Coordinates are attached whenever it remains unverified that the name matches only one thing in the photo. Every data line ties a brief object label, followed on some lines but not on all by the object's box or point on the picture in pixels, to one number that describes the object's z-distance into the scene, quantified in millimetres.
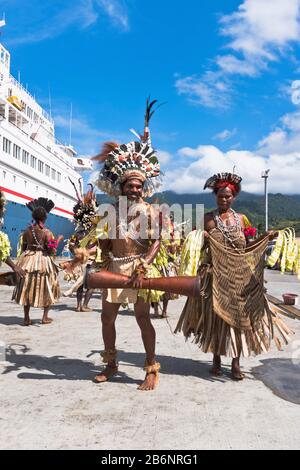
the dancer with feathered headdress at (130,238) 4016
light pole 37462
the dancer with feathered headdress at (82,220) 8750
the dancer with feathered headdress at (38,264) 7281
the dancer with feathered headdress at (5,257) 4664
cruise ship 30708
